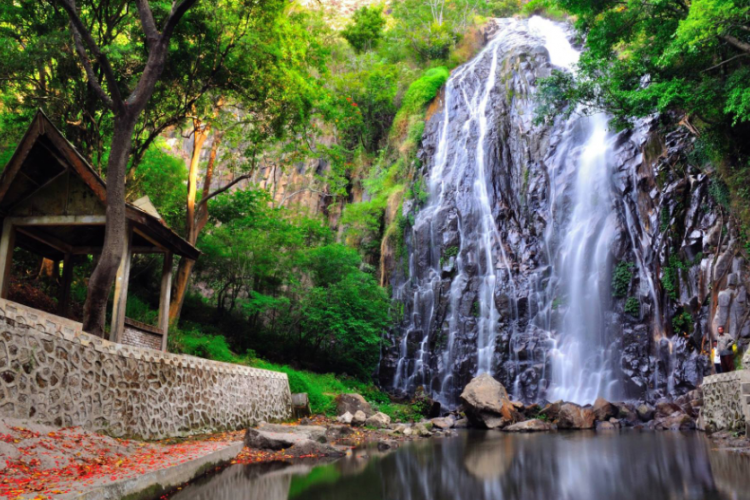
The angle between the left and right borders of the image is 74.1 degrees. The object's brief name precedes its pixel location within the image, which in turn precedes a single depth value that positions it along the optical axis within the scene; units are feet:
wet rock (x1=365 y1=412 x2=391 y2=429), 44.77
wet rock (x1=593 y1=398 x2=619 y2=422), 46.26
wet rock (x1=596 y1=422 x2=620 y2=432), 43.33
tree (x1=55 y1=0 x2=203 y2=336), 26.20
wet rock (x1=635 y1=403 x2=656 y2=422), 45.60
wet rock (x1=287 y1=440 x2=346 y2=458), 29.26
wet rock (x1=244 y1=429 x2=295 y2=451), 29.53
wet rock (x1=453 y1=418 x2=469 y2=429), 48.93
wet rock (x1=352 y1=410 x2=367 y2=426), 44.52
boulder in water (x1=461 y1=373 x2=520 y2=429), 47.37
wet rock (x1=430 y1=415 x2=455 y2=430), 47.84
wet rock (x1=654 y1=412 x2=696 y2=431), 40.32
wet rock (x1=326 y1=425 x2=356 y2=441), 36.63
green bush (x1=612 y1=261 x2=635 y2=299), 57.67
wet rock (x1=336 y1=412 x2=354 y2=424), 44.93
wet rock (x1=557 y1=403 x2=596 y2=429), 44.75
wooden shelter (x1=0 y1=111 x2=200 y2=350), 28.60
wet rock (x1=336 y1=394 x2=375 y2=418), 49.37
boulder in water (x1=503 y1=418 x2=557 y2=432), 44.70
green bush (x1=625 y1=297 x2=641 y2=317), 55.93
